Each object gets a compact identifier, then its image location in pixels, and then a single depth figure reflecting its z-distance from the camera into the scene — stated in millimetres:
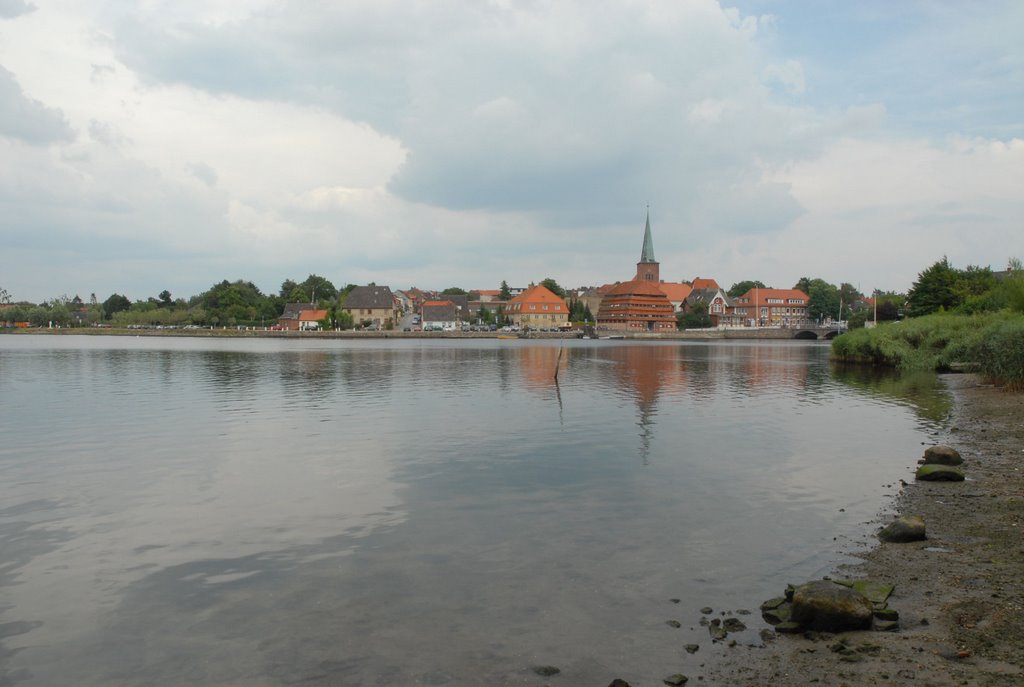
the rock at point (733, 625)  10738
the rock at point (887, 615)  10391
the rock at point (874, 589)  10942
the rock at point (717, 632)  10438
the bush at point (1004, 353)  38719
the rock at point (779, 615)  10789
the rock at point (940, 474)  19641
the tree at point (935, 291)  94562
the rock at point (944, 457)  21408
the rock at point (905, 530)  14406
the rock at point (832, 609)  10211
